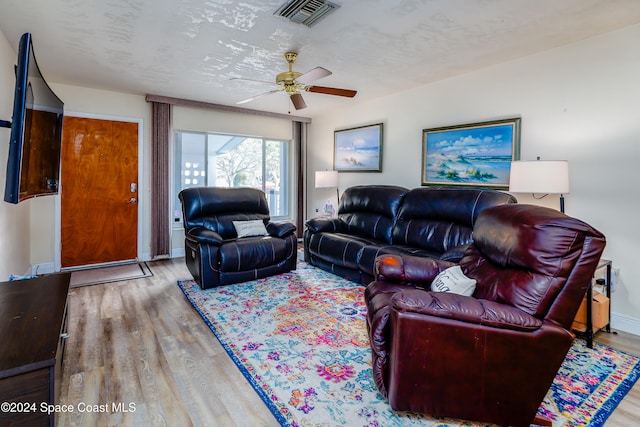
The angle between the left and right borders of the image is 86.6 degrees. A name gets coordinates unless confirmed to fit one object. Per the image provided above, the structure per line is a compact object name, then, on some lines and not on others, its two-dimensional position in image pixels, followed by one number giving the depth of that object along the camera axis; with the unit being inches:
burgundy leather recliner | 59.5
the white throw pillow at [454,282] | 76.7
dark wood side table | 97.3
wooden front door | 175.5
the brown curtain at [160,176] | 193.6
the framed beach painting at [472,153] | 138.0
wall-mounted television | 61.6
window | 209.9
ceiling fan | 114.9
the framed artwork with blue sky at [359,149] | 198.6
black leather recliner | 143.4
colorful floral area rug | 69.1
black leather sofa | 134.2
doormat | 155.9
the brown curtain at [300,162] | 253.3
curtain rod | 190.5
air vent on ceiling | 90.3
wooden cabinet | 45.3
